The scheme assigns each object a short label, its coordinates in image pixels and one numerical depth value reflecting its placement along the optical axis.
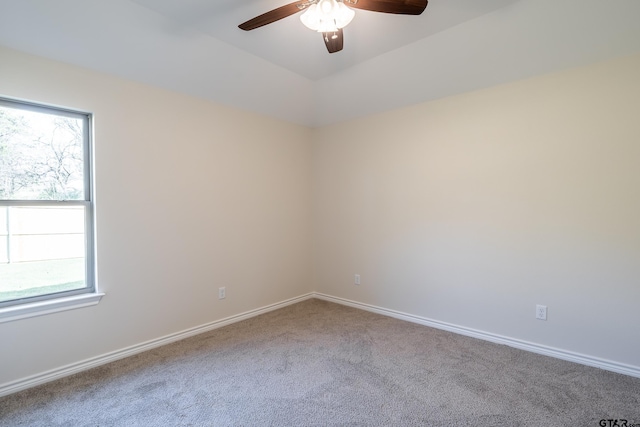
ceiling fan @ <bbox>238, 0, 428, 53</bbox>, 1.68
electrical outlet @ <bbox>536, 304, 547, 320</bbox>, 2.61
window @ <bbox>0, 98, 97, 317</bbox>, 2.17
